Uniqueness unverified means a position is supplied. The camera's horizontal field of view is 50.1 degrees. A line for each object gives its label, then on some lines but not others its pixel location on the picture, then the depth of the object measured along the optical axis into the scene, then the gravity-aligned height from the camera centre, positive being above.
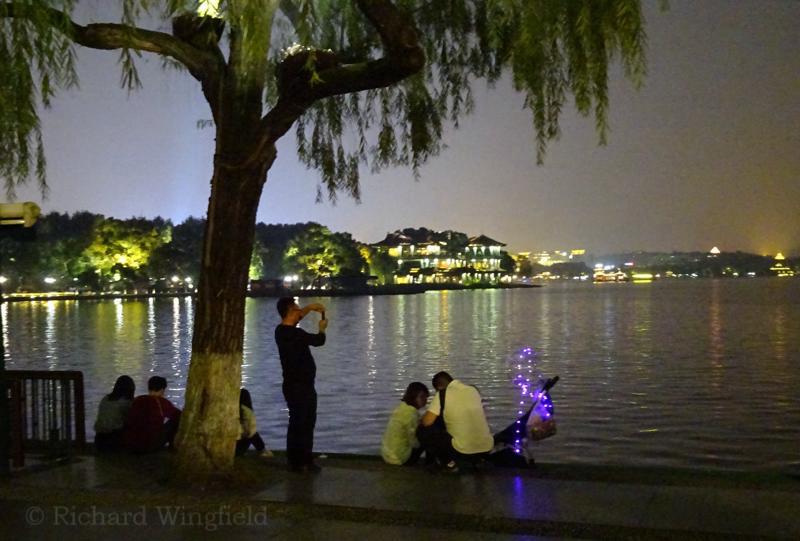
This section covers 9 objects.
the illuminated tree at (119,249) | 115.88 +5.64
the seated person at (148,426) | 9.88 -1.58
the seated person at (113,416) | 10.11 -1.50
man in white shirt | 8.79 -1.48
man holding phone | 8.91 -1.06
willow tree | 7.97 +2.11
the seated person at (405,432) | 9.41 -1.61
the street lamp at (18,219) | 8.80 +0.75
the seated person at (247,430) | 10.01 -1.66
